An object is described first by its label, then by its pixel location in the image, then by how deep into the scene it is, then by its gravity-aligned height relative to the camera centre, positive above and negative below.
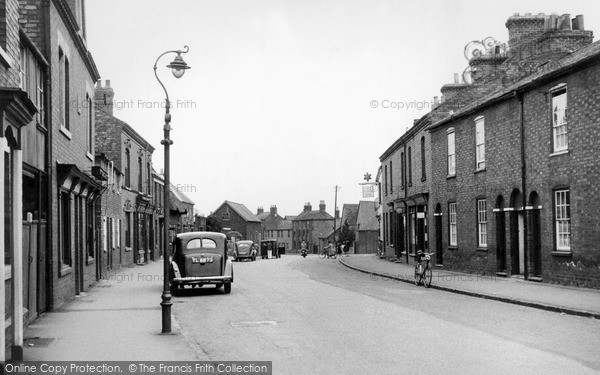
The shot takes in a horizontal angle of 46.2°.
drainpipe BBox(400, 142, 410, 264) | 37.47 +0.29
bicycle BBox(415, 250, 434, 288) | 21.86 -1.87
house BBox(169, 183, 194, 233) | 56.12 +0.31
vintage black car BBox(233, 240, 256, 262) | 56.28 -2.80
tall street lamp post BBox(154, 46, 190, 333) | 11.99 +0.47
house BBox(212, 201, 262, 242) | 111.31 -0.50
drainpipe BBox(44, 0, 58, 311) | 14.66 +1.00
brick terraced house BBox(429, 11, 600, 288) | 18.47 +1.46
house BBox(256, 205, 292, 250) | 136.50 -2.49
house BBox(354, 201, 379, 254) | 88.88 -2.33
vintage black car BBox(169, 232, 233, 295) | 20.50 -1.43
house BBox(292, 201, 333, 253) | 130.88 -2.09
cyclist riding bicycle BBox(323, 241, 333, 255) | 59.53 -2.98
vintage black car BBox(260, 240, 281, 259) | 65.31 -3.16
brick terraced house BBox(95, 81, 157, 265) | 34.83 +2.60
